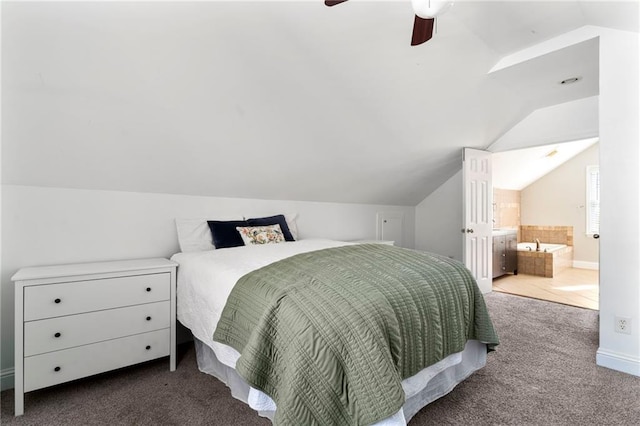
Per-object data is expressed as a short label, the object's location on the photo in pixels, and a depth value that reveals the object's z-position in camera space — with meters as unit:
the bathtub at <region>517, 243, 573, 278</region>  4.96
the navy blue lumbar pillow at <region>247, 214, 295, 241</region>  2.89
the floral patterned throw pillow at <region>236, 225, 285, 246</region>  2.64
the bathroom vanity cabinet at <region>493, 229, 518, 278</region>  4.68
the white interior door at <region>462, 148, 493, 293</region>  3.76
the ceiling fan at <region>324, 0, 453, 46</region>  1.22
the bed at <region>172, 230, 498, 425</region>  1.13
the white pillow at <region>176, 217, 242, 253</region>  2.54
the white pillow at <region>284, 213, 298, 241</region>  3.25
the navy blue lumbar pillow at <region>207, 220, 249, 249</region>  2.58
